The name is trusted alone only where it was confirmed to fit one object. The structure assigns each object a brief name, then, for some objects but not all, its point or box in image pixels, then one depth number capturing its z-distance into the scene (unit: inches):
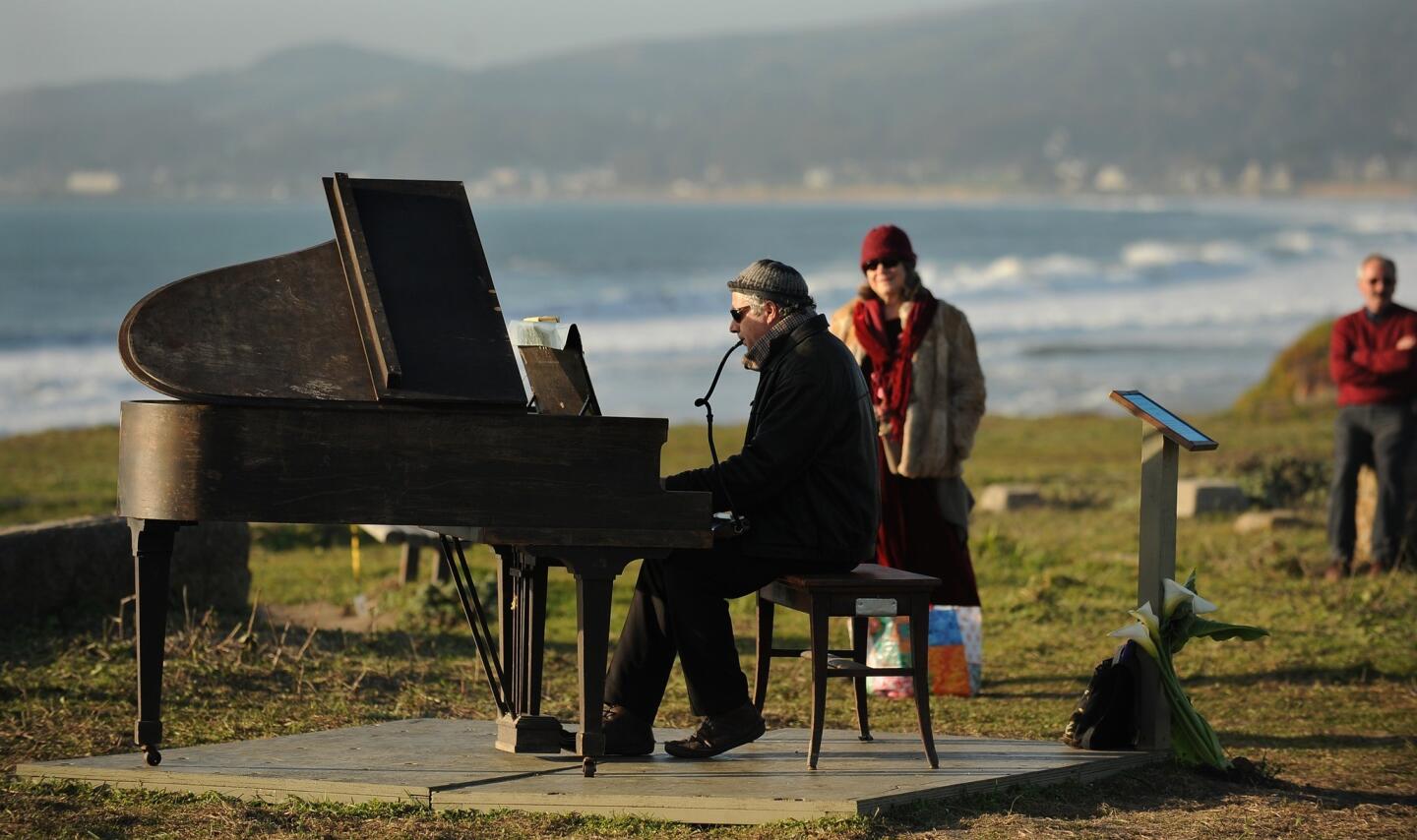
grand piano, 427.2
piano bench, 463.2
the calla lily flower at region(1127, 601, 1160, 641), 503.5
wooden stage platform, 435.8
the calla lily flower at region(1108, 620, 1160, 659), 502.3
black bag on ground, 506.0
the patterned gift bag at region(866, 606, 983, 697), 624.4
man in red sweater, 835.4
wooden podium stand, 498.3
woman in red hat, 602.5
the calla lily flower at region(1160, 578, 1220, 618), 504.4
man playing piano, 466.6
